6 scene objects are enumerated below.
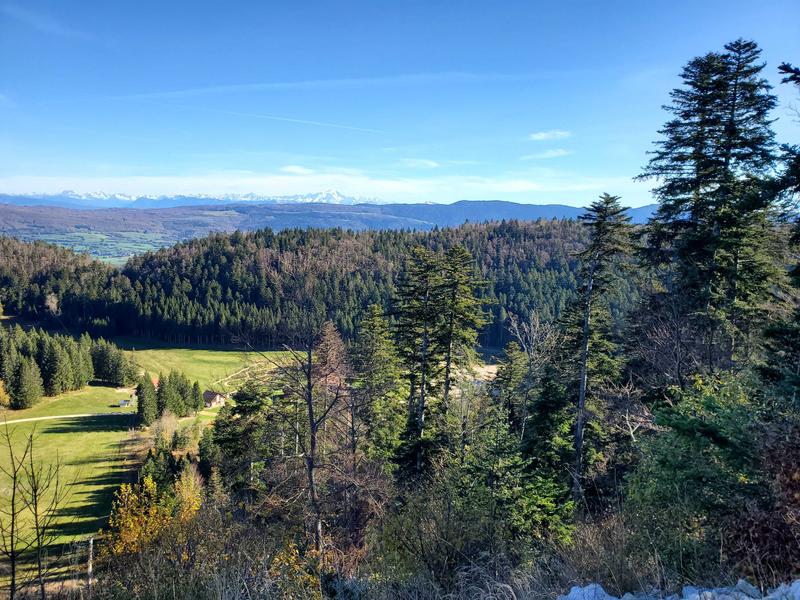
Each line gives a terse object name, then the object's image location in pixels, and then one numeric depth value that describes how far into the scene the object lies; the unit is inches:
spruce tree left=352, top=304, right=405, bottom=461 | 794.8
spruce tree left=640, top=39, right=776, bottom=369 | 544.1
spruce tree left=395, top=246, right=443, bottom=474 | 825.5
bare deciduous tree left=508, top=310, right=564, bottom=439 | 735.7
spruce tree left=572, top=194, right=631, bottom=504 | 606.2
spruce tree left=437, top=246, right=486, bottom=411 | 823.7
